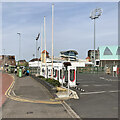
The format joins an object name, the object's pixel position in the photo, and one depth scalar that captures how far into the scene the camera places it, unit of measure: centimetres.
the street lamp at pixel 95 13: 6098
